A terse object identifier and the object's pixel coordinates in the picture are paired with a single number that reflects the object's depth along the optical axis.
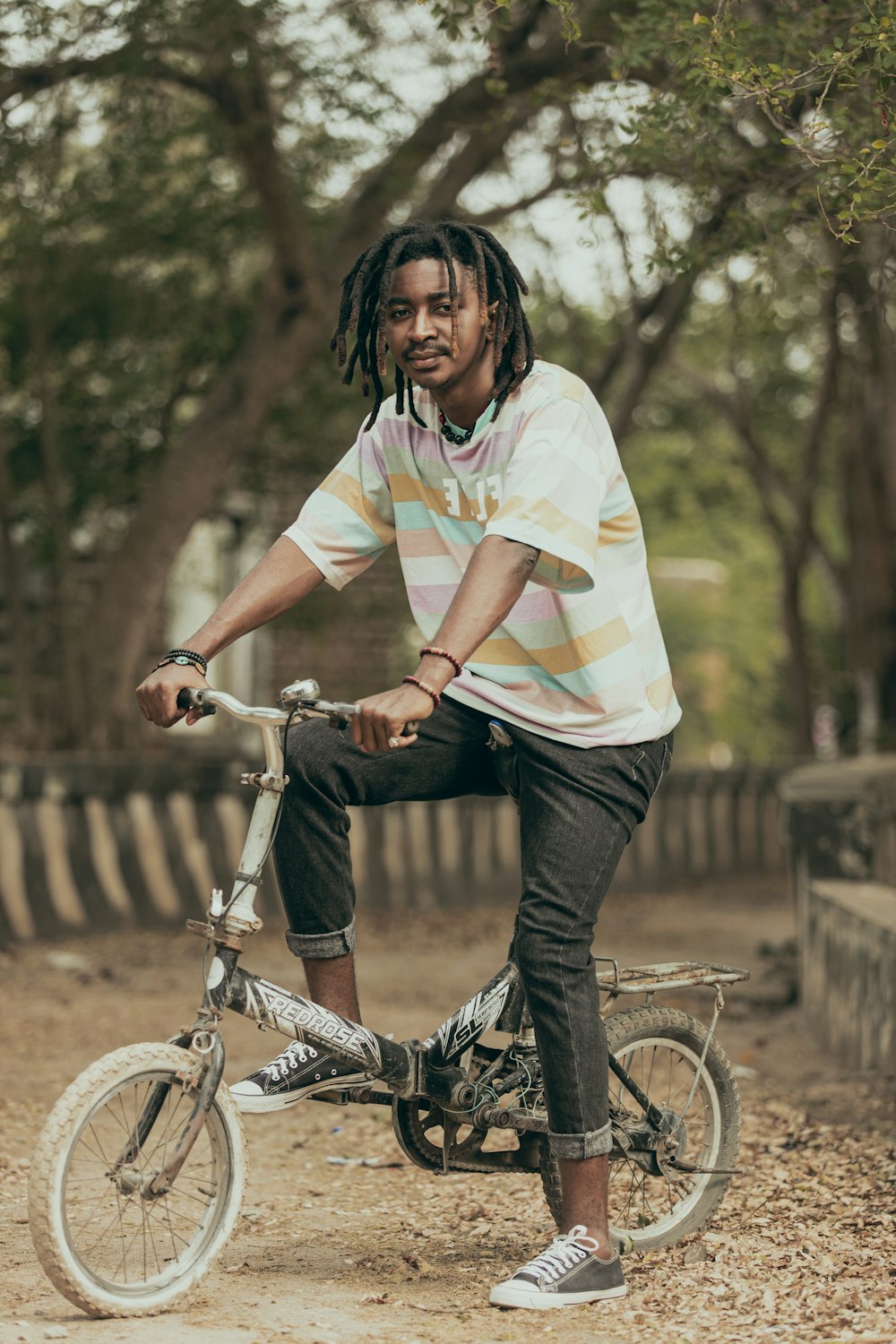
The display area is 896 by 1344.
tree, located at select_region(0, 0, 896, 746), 9.47
